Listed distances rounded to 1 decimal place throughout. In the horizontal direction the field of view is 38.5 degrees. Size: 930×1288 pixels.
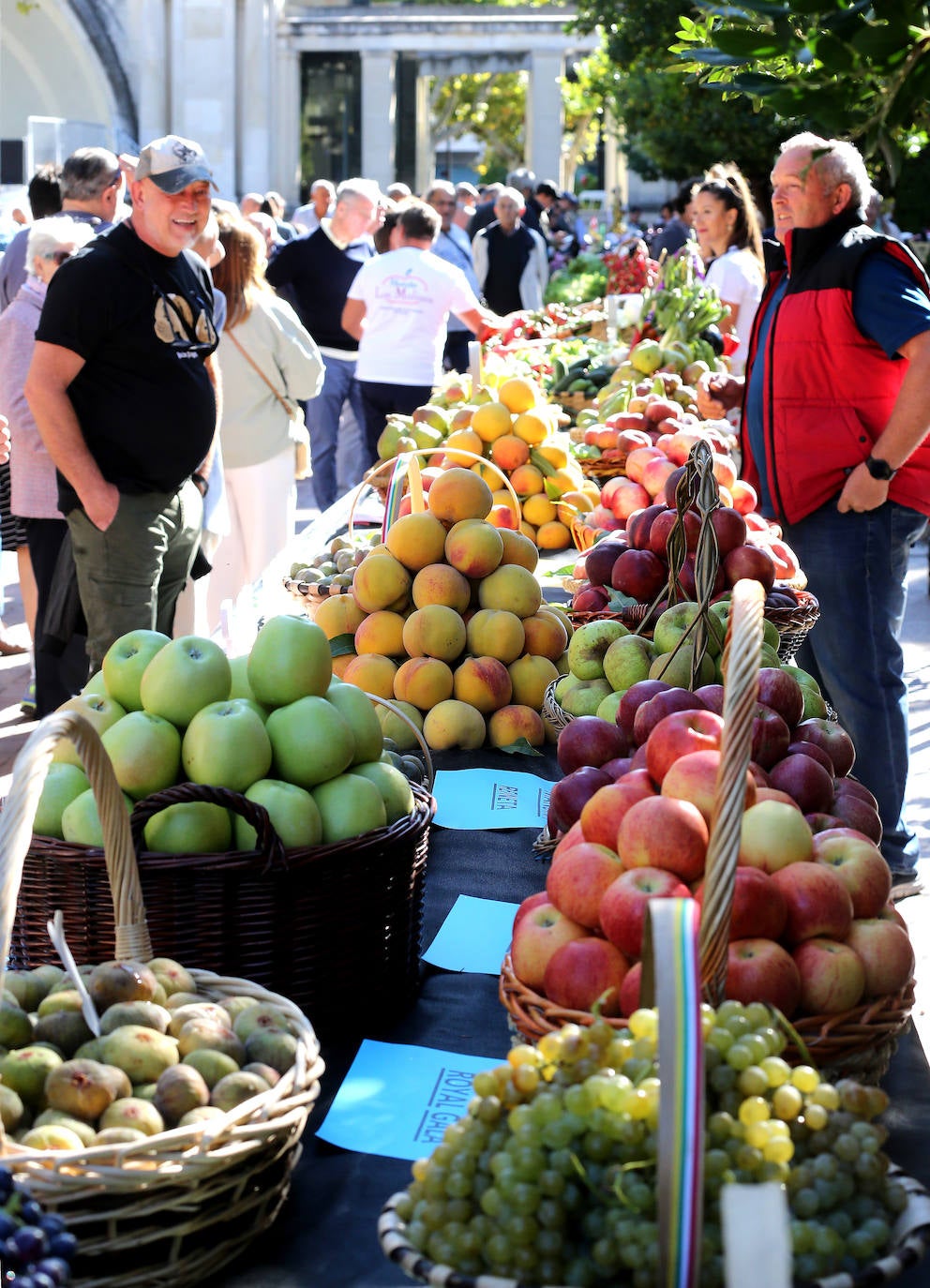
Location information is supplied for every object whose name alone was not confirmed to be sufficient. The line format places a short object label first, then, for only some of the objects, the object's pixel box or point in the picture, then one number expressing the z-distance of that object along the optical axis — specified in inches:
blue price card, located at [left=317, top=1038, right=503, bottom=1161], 56.5
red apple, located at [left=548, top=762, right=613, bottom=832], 73.8
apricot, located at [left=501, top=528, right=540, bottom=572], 123.7
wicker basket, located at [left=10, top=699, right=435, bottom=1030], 60.7
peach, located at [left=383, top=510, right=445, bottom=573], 120.3
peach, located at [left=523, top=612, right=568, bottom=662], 118.4
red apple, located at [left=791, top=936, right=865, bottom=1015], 52.9
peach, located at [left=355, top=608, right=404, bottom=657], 118.5
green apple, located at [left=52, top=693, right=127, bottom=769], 69.4
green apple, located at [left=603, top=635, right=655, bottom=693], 97.6
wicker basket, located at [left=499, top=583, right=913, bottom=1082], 46.3
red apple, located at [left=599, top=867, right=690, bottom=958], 52.8
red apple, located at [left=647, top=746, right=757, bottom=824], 56.4
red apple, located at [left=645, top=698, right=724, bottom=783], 59.8
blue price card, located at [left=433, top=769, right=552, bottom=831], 95.7
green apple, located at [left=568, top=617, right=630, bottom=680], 102.4
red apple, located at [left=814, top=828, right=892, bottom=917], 57.6
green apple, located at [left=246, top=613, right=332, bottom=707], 70.4
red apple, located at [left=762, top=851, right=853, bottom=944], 54.7
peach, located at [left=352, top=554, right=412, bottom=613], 119.0
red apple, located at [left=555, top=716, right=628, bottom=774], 78.7
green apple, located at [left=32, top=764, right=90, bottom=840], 66.4
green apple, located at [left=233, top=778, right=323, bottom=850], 63.8
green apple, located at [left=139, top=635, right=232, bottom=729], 67.9
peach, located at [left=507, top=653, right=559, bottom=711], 115.9
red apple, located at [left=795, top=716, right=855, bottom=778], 76.2
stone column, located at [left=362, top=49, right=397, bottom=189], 1288.1
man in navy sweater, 300.4
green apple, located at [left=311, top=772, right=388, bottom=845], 66.4
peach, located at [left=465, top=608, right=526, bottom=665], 115.3
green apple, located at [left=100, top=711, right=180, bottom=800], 65.4
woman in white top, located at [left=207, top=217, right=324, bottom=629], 208.1
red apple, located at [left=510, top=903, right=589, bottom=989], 55.8
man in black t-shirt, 133.0
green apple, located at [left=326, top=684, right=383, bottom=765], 72.4
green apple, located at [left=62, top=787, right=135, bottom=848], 63.4
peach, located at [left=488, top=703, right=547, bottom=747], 113.1
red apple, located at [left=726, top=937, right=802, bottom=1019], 51.1
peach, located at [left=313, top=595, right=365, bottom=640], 123.7
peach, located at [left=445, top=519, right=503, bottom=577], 118.3
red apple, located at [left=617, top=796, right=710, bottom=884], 54.4
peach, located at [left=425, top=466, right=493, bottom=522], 122.9
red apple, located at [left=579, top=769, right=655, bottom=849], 59.1
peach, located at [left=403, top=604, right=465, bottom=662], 114.6
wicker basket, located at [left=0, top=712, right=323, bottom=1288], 42.1
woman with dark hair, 268.2
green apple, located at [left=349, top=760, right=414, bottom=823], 70.4
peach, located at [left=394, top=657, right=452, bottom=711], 112.5
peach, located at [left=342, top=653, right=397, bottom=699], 115.3
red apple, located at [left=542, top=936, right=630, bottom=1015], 52.8
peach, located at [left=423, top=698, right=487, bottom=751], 111.0
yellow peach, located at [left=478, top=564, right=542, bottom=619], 118.0
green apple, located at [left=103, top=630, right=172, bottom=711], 71.7
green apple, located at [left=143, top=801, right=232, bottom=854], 62.3
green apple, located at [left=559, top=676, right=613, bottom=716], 99.0
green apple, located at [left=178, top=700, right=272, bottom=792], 65.3
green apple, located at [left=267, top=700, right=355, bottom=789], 67.8
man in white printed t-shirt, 273.6
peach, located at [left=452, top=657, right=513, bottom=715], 113.0
